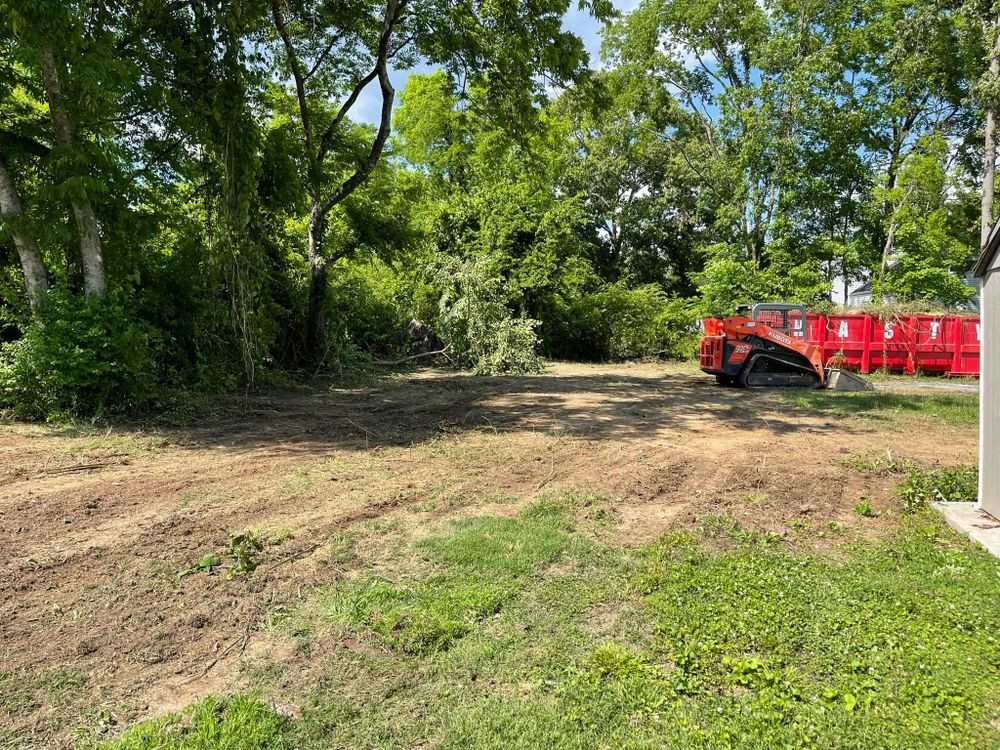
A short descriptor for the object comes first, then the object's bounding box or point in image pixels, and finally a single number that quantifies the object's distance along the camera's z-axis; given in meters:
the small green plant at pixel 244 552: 4.17
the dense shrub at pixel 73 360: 8.55
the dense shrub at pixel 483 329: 18.22
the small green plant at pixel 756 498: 5.79
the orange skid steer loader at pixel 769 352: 14.39
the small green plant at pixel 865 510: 5.51
